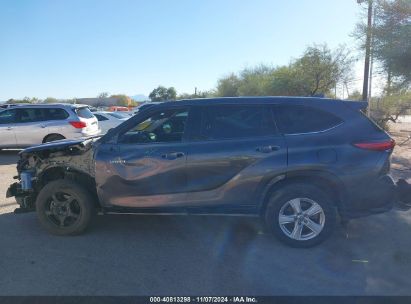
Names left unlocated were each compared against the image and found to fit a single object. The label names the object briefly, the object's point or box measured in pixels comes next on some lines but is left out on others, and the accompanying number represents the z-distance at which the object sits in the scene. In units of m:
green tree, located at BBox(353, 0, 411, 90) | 13.47
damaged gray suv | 4.75
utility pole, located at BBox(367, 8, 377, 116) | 14.72
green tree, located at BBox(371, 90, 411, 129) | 25.66
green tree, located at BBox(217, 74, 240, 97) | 60.55
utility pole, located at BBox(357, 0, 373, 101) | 14.99
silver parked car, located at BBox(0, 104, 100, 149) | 12.70
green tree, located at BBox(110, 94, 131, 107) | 98.19
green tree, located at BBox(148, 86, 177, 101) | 90.81
